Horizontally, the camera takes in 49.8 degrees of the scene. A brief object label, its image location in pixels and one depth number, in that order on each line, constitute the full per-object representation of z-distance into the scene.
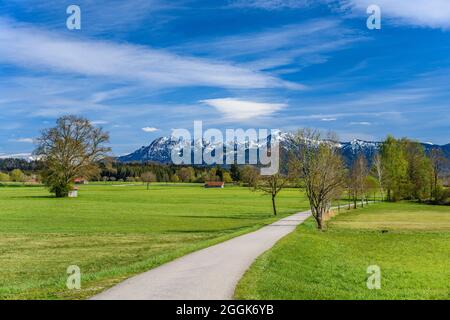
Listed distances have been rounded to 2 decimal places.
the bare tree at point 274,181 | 60.38
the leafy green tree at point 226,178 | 186.90
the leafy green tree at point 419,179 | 105.19
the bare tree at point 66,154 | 90.25
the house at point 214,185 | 168.75
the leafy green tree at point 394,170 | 104.62
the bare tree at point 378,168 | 107.68
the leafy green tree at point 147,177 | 168.12
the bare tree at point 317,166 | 42.62
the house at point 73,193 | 93.39
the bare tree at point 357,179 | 86.88
